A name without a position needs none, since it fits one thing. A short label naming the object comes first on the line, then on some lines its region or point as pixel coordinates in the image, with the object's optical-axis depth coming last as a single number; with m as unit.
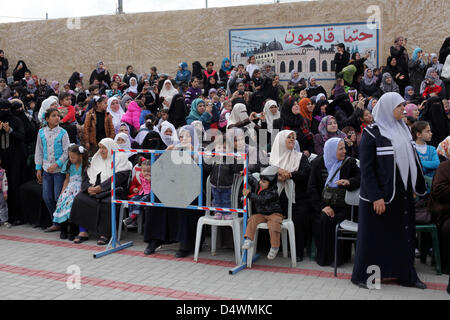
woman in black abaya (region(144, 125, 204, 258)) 6.95
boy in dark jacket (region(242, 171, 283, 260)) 6.26
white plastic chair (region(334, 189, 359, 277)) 5.94
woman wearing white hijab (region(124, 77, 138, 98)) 15.20
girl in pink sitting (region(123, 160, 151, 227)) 7.52
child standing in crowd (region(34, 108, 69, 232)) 8.27
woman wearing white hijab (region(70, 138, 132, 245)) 7.62
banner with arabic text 15.58
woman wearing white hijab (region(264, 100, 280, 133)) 9.59
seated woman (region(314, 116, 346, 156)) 7.96
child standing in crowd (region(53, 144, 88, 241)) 8.03
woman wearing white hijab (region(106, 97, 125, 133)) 11.22
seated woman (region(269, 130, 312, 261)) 6.62
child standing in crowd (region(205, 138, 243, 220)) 6.62
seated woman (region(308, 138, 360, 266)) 6.38
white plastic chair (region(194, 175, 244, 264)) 6.48
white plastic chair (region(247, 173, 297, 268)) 6.36
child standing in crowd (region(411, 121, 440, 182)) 6.79
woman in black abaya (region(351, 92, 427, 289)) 5.37
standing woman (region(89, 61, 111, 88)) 17.78
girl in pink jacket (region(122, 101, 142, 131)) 11.07
